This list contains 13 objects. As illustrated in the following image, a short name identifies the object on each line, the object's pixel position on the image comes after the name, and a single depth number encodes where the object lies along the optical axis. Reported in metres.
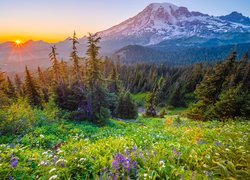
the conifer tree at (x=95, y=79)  22.91
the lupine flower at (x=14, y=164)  4.68
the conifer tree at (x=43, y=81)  41.91
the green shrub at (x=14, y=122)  10.75
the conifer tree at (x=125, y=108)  43.78
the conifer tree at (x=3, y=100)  17.81
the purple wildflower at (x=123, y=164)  4.96
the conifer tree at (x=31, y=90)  31.84
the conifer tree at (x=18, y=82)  58.85
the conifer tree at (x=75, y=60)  23.27
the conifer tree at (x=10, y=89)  40.97
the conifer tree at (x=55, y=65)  25.83
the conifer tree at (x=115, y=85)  53.96
